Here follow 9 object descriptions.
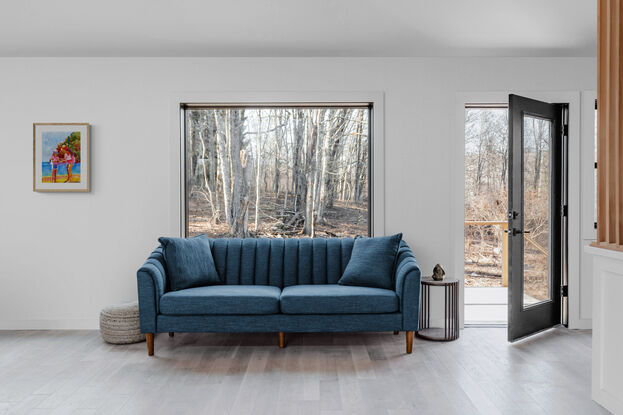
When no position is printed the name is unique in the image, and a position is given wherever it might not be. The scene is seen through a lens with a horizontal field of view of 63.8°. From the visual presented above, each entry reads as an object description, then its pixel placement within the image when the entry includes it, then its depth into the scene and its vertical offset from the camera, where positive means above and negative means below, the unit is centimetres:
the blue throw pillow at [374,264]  400 -46
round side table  415 -90
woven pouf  400 -95
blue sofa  369 -75
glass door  407 -6
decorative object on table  422 -55
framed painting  453 +46
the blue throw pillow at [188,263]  395 -45
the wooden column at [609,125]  239 +40
